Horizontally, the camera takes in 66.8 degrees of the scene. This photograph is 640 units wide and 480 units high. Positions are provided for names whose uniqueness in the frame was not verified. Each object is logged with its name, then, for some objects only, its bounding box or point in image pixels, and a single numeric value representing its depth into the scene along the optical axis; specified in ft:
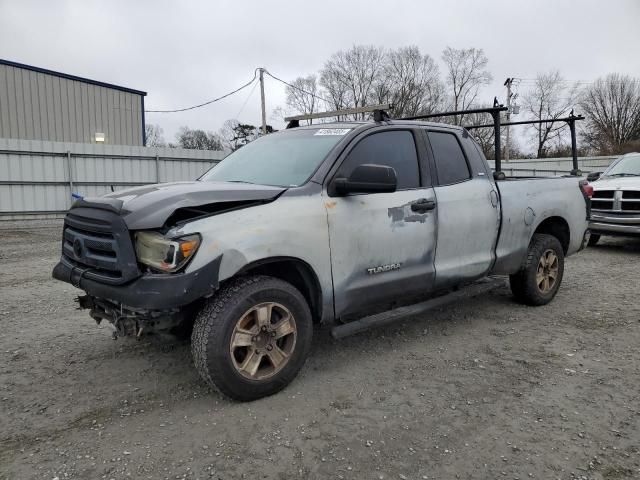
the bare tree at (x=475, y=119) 118.96
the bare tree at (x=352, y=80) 144.15
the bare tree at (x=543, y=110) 170.60
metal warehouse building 65.00
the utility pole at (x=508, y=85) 134.18
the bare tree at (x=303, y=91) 139.44
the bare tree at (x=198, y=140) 176.18
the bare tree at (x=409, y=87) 139.13
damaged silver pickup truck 9.39
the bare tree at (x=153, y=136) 189.88
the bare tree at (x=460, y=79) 154.68
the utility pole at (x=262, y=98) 96.94
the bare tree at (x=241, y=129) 140.24
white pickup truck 27.94
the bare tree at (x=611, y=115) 166.61
